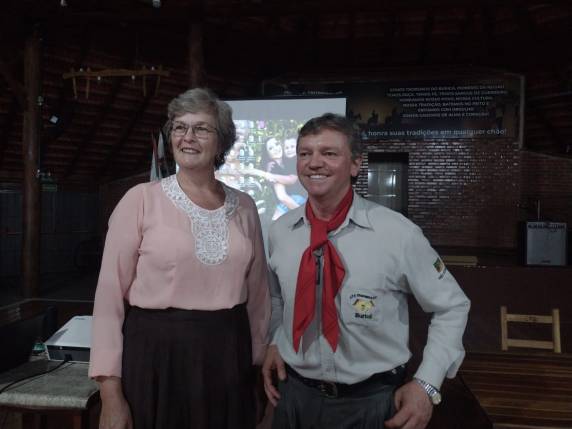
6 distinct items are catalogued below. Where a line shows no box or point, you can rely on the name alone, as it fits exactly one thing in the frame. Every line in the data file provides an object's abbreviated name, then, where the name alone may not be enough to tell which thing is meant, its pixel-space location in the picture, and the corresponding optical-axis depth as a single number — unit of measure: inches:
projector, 68.1
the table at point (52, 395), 56.6
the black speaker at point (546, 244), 271.3
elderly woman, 53.7
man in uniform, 52.2
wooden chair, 111.0
